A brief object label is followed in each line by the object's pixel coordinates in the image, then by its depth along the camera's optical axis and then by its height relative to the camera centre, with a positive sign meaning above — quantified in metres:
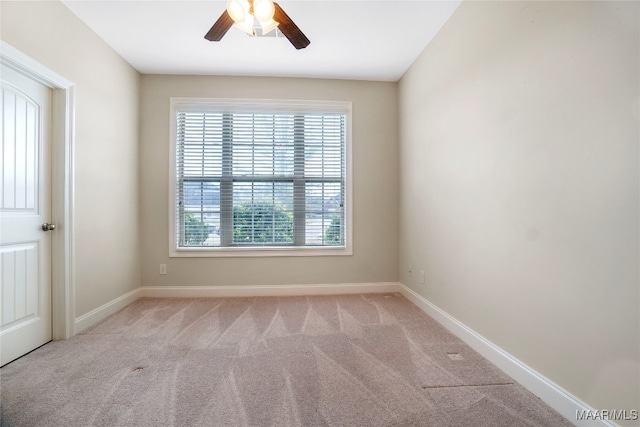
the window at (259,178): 3.43 +0.44
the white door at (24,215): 1.87 -0.02
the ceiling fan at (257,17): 1.67 +1.25
